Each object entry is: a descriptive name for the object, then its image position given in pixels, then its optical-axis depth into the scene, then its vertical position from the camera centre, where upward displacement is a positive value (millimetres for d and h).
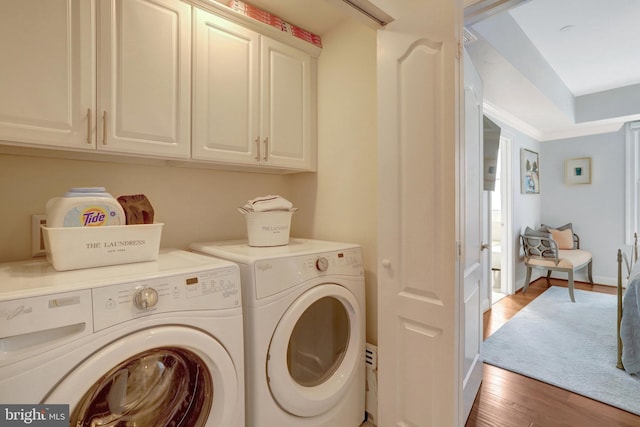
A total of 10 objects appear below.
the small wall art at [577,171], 4371 +616
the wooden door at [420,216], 1183 -16
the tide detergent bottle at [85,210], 1048 +8
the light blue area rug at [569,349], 1904 -1092
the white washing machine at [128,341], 731 -365
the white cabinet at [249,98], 1503 +639
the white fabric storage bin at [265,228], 1553 -82
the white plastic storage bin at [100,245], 1006 -119
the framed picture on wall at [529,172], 4098 +584
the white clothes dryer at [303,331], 1180 -552
